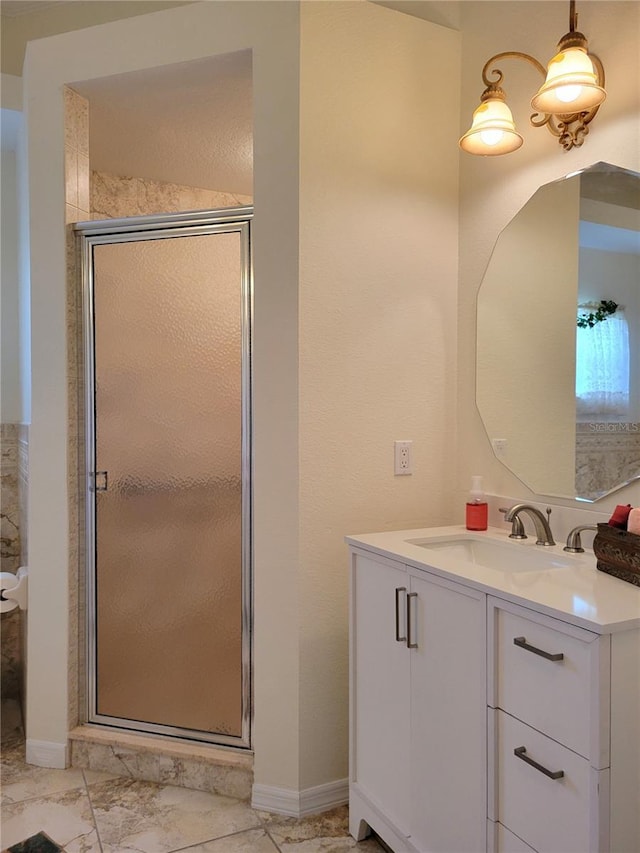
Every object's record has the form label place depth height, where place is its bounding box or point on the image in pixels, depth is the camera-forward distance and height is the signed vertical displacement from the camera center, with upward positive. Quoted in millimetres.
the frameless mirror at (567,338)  1710 +232
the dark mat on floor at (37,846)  1934 -1252
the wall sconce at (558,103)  1652 +836
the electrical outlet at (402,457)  2258 -131
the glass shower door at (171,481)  2312 -223
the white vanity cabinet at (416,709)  1507 -738
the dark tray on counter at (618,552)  1427 -299
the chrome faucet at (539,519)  1856 -281
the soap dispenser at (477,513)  2111 -299
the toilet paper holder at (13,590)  2543 -654
